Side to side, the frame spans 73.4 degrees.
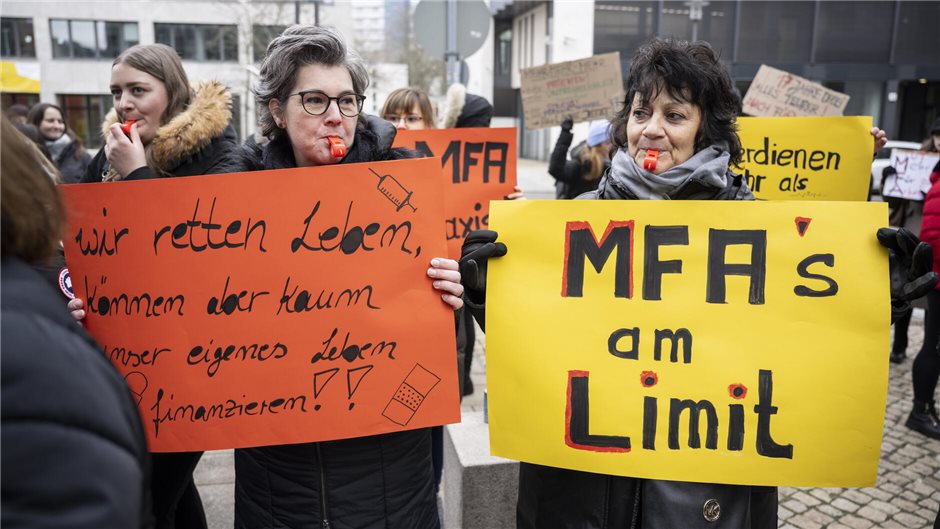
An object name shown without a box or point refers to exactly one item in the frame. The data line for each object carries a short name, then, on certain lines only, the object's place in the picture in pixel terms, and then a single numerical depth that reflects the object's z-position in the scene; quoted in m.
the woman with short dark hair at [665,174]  1.58
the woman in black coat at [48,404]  0.78
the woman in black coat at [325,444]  1.67
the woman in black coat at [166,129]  2.08
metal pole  5.62
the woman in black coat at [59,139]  5.72
